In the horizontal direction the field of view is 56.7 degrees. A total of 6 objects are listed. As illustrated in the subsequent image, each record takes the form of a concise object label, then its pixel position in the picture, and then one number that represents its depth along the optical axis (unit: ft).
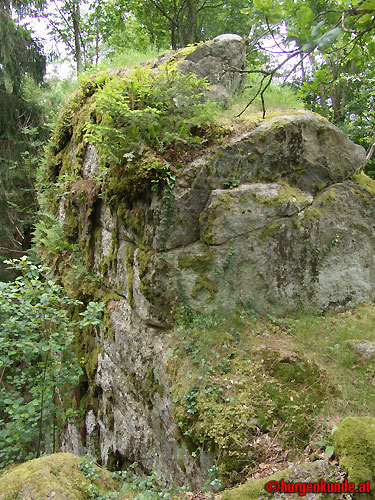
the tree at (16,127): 35.58
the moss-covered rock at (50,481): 10.21
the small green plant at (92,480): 11.02
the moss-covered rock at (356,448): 8.42
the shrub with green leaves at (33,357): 13.97
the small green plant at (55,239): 23.75
